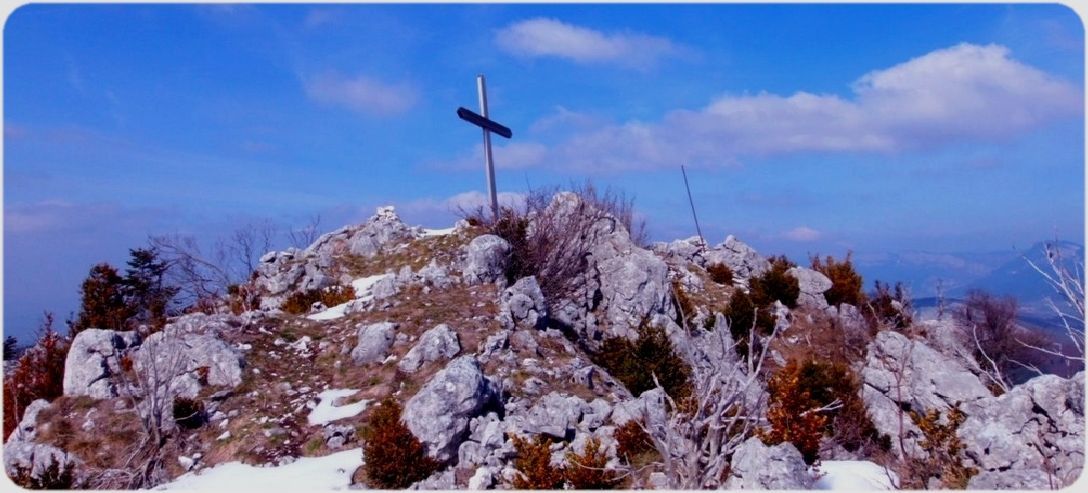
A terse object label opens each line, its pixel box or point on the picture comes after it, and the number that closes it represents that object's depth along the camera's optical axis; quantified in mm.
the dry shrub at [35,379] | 10883
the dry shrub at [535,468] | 7160
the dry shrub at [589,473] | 7227
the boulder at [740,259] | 23419
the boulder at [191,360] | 10297
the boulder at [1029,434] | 6582
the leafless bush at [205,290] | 17250
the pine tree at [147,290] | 16516
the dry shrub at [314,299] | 16047
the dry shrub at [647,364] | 11734
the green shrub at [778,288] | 19719
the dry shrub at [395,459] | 7652
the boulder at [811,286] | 20297
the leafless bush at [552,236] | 16750
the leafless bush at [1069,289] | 6703
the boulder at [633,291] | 16422
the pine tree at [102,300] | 16141
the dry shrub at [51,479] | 7617
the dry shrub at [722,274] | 21516
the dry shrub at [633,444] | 7825
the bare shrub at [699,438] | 5988
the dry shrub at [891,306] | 19500
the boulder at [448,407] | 8242
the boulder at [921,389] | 10914
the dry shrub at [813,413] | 7383
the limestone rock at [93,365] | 10391
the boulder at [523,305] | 13094
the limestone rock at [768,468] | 6402
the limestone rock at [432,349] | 10984
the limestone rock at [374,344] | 11648
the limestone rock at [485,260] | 15383
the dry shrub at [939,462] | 6812
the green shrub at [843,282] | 21094
